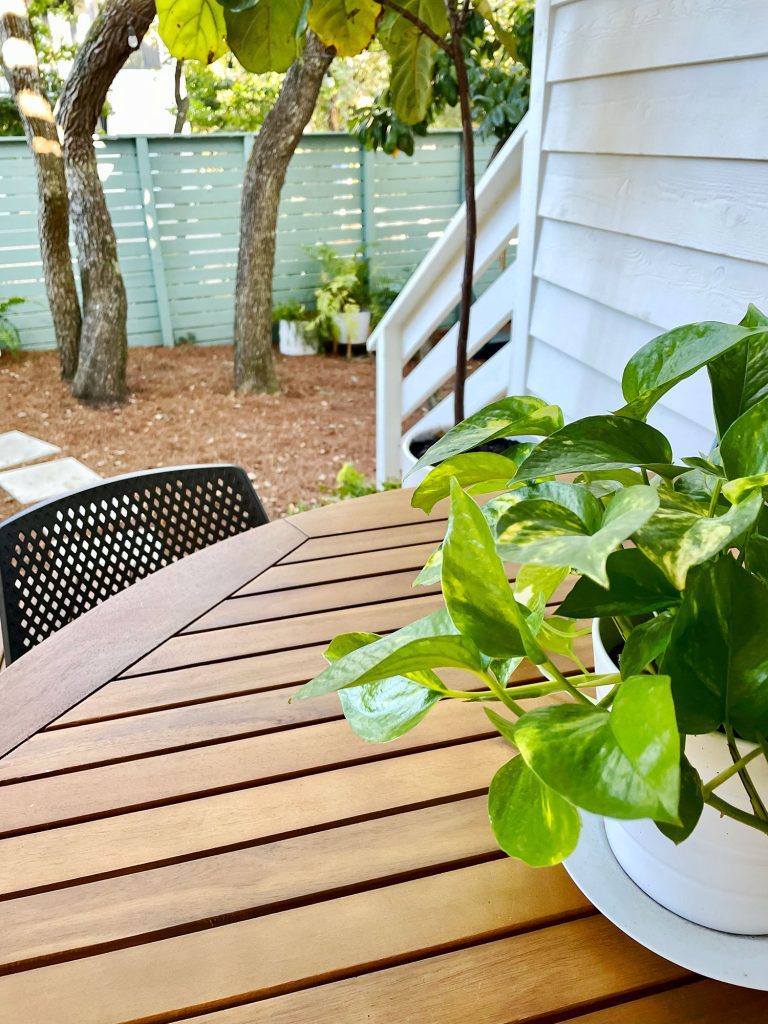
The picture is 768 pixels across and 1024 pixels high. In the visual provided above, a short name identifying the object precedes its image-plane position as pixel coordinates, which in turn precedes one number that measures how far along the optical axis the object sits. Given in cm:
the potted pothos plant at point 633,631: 35
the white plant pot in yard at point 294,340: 503
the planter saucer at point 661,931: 51
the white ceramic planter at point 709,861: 47
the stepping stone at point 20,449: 347
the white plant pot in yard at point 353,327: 502
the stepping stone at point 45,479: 316
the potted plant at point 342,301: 502
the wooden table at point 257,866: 53
